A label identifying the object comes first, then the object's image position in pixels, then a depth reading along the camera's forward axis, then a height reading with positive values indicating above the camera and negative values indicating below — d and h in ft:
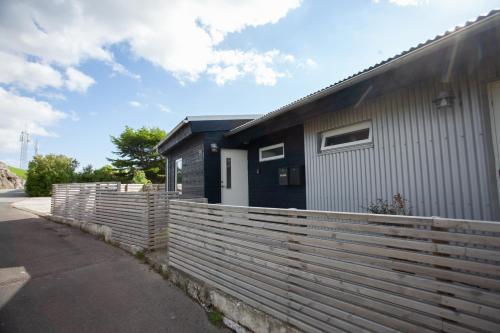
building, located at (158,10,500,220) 8.94 +2.43
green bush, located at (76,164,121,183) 81.20 +4.31
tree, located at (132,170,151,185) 73.47 +2.71
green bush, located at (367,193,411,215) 11.25 -1.17
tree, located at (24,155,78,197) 77.92 +4.40
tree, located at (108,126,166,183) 99.30 +13.00
